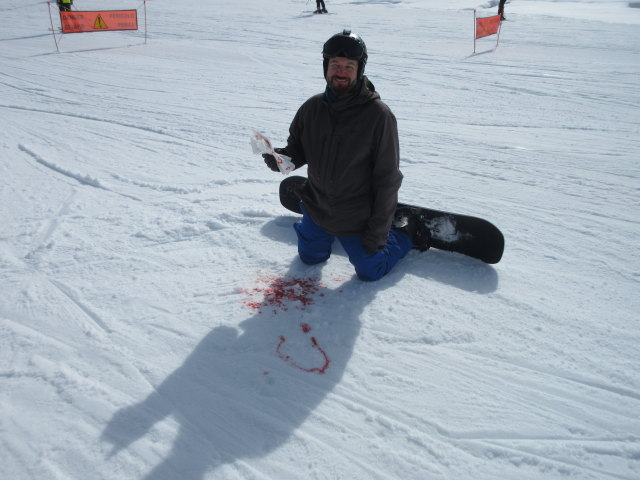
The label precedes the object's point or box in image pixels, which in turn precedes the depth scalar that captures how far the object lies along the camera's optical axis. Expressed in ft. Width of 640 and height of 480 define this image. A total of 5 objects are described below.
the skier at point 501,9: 53.78
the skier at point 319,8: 61.68
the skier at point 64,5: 49.38
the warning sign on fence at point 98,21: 41.68
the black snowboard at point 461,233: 10.53
